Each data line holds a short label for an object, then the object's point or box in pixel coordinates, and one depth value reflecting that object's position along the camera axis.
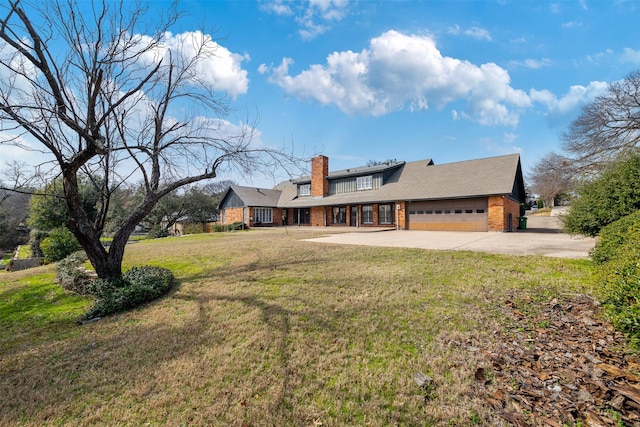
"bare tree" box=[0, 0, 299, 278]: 5.38
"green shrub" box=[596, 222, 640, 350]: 2.75
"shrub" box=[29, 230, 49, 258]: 17.88
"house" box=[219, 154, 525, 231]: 17.38
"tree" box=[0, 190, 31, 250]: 22.39
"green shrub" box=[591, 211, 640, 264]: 4.82
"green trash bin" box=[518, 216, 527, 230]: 19.31
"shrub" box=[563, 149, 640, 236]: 6.11
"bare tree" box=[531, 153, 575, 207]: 24.95
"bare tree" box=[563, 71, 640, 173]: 20.73
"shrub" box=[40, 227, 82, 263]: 13.00
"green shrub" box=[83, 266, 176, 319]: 5.46
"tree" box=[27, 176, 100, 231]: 18.62
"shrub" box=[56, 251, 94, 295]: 6.77
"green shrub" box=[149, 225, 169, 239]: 28.59
